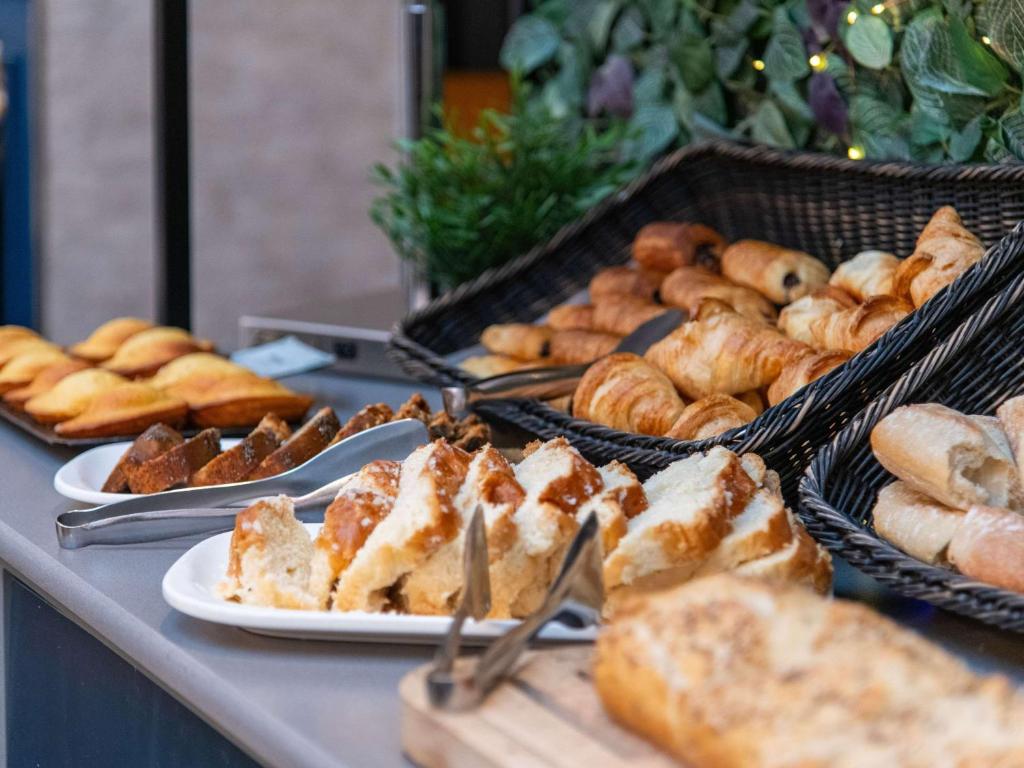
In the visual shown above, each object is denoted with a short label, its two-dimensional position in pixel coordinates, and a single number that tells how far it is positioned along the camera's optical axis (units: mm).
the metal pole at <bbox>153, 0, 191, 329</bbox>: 2014
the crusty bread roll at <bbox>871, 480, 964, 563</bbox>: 1243
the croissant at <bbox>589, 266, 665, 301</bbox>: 1697
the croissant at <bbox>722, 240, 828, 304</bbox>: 1629
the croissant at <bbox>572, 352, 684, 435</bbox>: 1463
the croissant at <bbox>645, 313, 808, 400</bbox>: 1469
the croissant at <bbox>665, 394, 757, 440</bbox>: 1424
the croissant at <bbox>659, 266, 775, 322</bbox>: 1587
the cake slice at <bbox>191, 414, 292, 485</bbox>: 1443
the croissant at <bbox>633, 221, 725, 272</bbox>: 1723
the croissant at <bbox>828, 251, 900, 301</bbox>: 1530
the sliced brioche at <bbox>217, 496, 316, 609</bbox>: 1226
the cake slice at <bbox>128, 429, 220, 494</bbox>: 1440
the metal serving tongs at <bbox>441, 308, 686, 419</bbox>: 1523
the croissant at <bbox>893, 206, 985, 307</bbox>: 1447
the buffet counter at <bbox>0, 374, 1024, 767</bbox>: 1155
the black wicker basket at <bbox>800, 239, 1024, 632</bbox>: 1191
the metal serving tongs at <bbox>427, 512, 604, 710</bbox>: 1066
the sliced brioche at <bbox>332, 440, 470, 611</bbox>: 1201
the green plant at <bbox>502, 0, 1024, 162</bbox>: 1591
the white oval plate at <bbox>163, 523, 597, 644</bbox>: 1186
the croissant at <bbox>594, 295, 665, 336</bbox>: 1638
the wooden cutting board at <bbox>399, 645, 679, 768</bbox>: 988
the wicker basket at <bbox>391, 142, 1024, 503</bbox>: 1371
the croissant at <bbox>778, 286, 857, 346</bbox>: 1514
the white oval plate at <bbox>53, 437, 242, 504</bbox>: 1427
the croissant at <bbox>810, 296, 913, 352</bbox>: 1444
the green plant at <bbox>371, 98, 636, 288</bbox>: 1893
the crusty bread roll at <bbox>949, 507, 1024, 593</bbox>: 1202
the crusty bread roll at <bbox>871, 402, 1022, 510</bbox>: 1259
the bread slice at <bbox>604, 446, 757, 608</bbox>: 1202
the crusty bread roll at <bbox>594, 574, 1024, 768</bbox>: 882
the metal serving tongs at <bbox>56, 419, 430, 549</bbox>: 1341
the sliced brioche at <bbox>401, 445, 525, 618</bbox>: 1202
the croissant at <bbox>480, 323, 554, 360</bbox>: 1670
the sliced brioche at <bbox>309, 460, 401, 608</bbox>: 1220
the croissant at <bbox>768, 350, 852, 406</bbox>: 1415
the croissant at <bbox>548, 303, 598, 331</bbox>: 1695
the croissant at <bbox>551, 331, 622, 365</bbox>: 1621
